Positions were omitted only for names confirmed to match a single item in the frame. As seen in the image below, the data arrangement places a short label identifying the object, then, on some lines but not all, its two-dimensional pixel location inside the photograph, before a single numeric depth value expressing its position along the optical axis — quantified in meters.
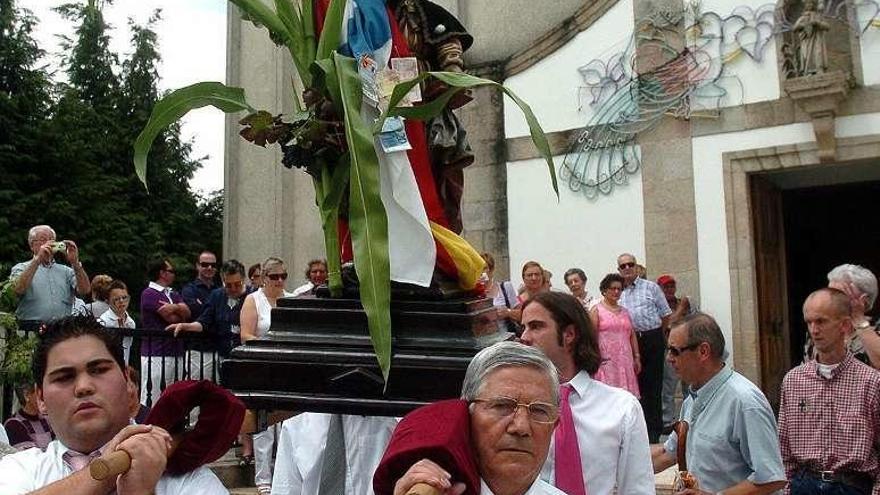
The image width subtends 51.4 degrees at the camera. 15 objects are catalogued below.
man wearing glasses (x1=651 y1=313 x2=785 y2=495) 3.55
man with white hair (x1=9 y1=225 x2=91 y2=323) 7.23
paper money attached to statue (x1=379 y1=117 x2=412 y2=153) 2.75
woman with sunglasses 6.56
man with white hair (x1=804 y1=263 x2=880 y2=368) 4.18
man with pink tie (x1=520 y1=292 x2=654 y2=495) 2.94
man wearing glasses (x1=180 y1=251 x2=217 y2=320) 8.36
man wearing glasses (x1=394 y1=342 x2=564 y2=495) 2.11
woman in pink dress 8.16
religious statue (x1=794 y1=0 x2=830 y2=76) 9.52
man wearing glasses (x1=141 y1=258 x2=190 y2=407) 7.59
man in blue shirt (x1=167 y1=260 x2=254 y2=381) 7.85
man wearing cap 9.77
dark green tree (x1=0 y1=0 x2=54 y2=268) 21.09
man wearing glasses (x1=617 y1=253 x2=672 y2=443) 9.23
